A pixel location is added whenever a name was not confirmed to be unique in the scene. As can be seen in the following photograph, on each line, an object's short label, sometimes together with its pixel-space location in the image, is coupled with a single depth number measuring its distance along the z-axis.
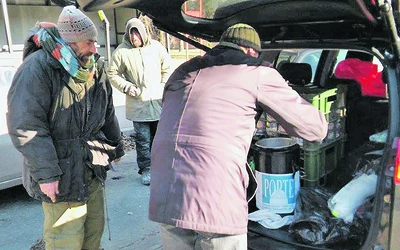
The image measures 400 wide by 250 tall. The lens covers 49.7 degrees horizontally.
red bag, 3.23
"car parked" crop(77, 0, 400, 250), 2.04
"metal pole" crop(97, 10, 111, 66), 6.11
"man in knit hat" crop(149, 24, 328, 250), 2.00
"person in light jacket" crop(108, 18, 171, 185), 4.82
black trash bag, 2.50
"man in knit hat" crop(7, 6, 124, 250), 2.43
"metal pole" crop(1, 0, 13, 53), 7.39
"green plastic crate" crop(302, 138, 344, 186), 3.08
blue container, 2.80
